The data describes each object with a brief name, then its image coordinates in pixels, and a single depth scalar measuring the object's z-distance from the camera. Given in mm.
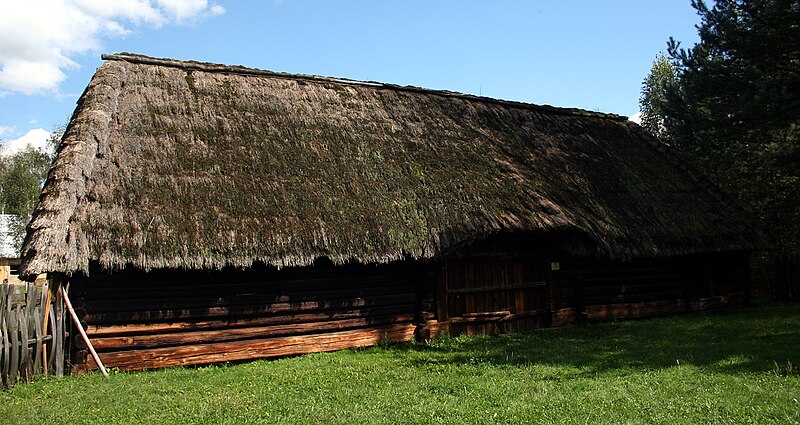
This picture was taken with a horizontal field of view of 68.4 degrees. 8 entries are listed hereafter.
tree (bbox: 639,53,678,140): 34281
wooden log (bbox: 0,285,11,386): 7527
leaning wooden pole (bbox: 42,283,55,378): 8352
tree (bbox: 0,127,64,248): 42188
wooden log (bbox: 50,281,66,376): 8461
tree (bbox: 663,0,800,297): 14031
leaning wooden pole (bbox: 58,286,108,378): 8438
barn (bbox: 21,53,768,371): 9094
